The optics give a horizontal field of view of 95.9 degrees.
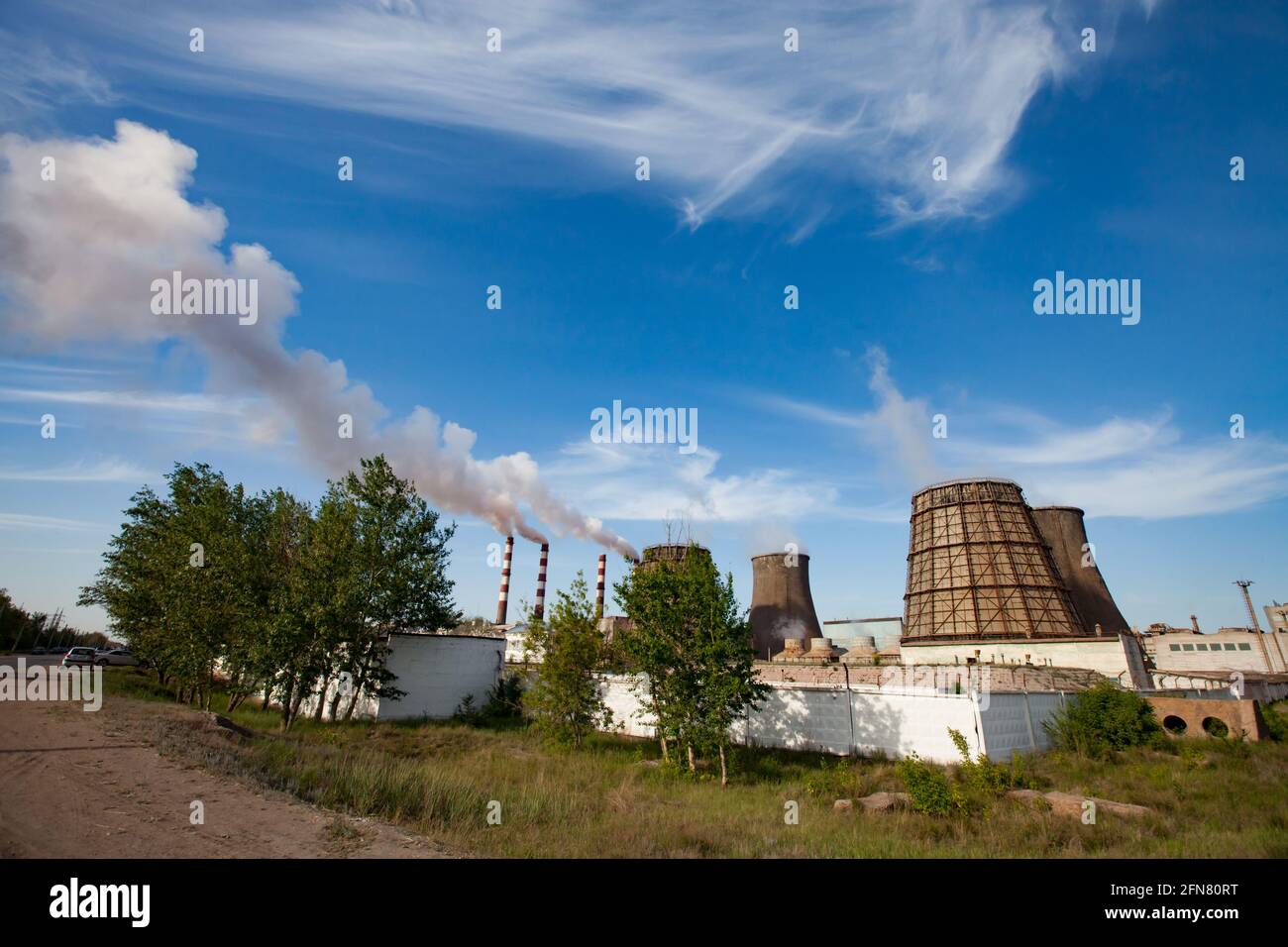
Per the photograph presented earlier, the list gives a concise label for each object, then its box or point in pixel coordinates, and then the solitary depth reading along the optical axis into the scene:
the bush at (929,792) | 13.45
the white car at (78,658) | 38.53
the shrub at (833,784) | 15.65
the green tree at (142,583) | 29.38
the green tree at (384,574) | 26.77
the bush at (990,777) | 14.89
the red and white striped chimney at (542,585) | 51.52
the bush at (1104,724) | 20.45
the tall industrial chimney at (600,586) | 56.63
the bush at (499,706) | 30.31
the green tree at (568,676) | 23.66
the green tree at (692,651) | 18.47
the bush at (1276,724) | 21.02
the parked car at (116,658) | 45.07
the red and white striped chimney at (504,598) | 54.81
